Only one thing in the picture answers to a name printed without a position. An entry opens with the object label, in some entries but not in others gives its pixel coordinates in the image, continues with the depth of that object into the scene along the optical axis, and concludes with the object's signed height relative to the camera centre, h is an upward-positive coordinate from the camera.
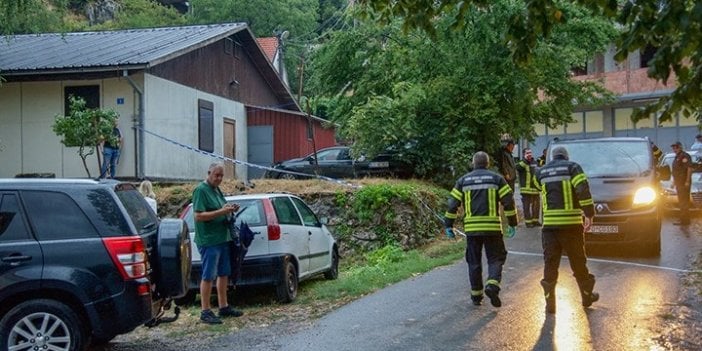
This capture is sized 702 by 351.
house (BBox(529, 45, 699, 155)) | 35.19 +2.70
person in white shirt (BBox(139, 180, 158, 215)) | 14.31 -0.39
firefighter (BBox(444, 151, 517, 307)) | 8.61 -0.58
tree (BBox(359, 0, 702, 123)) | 4.48 +0.86
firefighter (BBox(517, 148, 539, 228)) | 15.45 -0.44
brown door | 24.34 +0.81
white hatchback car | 9.83 -1.05
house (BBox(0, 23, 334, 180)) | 19.16 +2.06
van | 12.02 -0.44
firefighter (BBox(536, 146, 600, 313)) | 8.26 -0.64
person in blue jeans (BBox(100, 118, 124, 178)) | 17.64 +0.41
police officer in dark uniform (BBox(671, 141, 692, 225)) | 16.41 -0.23
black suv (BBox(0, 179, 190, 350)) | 6.38 -0.83
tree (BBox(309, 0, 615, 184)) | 17.98 +2.05
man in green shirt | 8.55 -0.72
